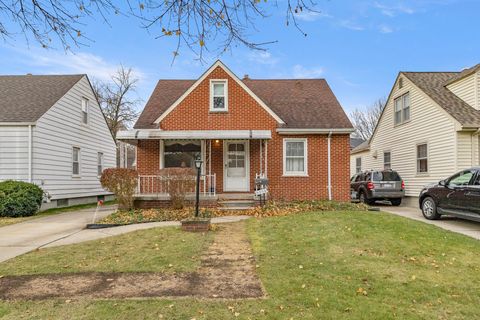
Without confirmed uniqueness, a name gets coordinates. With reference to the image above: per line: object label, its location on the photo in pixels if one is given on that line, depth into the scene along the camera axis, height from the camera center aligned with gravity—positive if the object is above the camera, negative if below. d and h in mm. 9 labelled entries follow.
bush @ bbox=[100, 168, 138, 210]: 11188 -496
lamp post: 9020 -33
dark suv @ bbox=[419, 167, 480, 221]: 9026 -794
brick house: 13945 +908
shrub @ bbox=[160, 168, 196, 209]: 11297 -458
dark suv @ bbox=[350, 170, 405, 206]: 14734 -737
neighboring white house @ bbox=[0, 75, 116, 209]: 13617 +1431
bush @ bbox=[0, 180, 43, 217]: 11758 -1083
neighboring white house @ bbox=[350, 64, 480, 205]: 13094 +1887
